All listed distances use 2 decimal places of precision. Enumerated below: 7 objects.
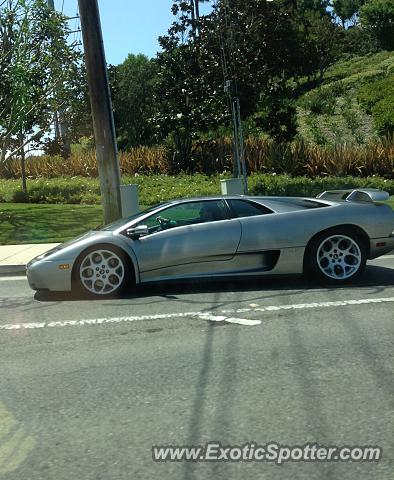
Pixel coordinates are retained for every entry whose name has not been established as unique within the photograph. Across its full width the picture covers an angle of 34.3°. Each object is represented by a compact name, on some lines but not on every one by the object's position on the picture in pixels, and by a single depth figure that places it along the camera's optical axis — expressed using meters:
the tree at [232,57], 20.11
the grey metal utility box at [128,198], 13.47
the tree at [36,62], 17.14
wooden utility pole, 11.67
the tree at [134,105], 37.63
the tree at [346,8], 73.94
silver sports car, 7.79
